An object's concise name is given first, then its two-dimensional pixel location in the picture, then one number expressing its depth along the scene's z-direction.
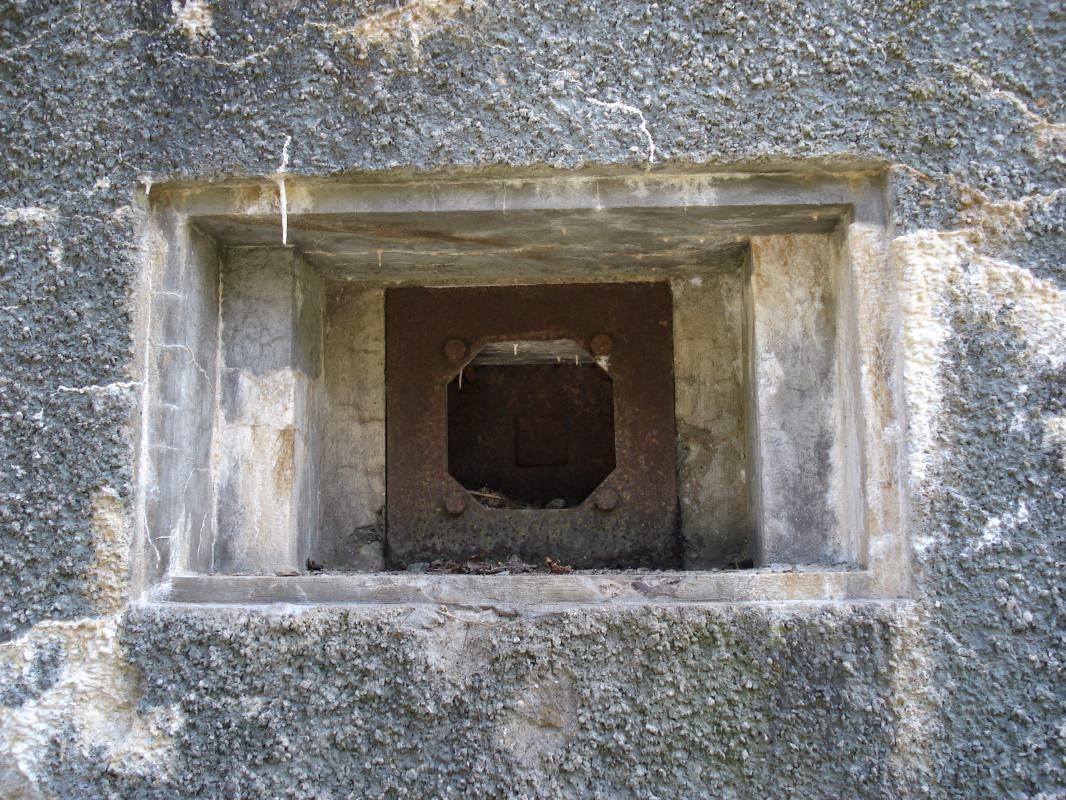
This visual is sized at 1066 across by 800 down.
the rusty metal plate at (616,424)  2.86
